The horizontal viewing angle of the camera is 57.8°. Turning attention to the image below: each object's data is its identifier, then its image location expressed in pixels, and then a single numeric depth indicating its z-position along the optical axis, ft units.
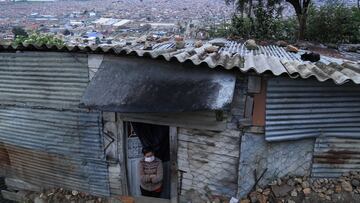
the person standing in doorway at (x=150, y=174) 18.93
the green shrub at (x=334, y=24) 38.70
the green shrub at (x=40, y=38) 35.05
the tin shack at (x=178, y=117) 14.73
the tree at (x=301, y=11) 39.89
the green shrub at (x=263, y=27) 44.04
